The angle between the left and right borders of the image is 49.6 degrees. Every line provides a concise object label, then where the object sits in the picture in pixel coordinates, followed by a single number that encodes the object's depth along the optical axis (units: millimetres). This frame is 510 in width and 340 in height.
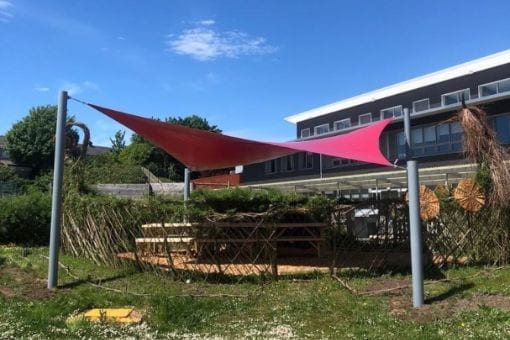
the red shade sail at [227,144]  10758
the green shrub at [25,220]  17766
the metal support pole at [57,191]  10000
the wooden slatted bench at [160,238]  11023
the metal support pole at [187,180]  16153
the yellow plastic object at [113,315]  7594
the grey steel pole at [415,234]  8352
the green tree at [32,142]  58469
